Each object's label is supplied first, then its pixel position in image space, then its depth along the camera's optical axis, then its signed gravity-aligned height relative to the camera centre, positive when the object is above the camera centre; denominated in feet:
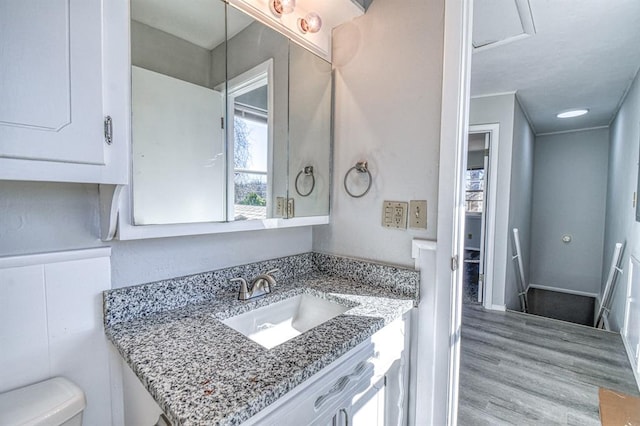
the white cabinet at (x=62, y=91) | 1.97 +0.77
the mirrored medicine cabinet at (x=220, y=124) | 3.05 +0.97
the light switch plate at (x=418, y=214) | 4.18 -0.18
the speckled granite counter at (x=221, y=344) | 2.04 -1.36
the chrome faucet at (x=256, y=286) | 3.84 -1.18
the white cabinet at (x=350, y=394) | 2.45 -1.91
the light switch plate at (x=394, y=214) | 4.35 -0.19
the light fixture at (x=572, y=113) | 12.31 +3.91
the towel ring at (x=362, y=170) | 4.67 +0.50
